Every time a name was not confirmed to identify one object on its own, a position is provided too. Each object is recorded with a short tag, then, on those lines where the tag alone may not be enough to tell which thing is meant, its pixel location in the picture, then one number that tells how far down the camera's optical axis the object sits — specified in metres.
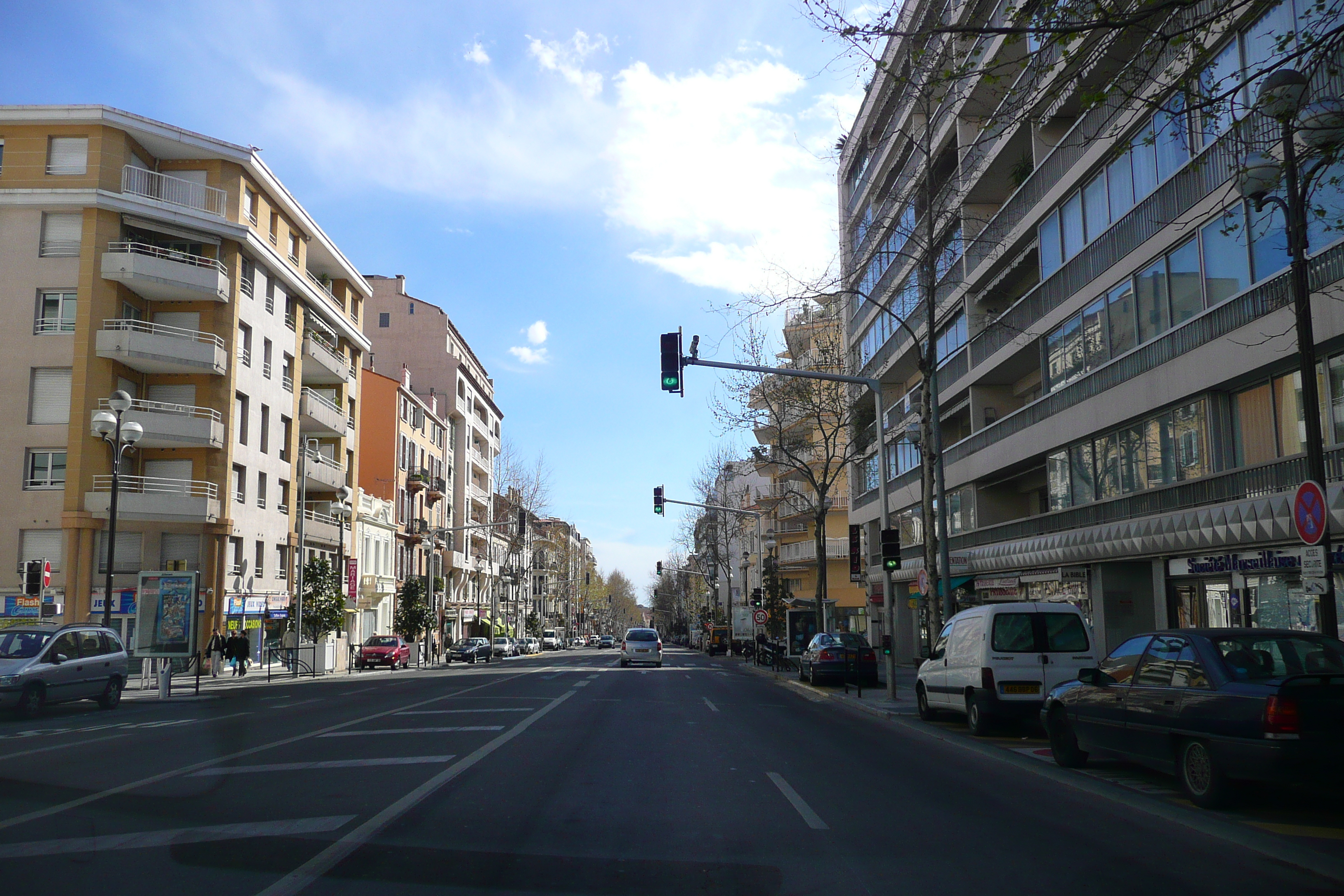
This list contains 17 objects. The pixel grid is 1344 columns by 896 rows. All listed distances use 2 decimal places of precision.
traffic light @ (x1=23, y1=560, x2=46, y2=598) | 27.80
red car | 48.06
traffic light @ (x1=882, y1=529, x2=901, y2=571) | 22.53
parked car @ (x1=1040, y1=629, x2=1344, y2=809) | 8.26
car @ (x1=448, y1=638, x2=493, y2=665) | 58.06
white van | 15.24
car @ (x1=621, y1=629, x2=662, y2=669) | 46.28
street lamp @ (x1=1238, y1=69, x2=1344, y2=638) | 9.69
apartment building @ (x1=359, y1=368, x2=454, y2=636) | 62.28
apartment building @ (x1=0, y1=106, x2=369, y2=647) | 36.06
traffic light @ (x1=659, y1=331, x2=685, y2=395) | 18.09
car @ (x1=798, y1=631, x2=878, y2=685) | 29.58
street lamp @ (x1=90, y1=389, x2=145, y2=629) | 25.47
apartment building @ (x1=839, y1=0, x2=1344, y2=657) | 17.38
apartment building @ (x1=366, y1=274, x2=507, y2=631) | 77.50
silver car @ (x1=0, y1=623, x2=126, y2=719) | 19.78
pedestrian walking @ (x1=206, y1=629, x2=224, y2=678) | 36.34
